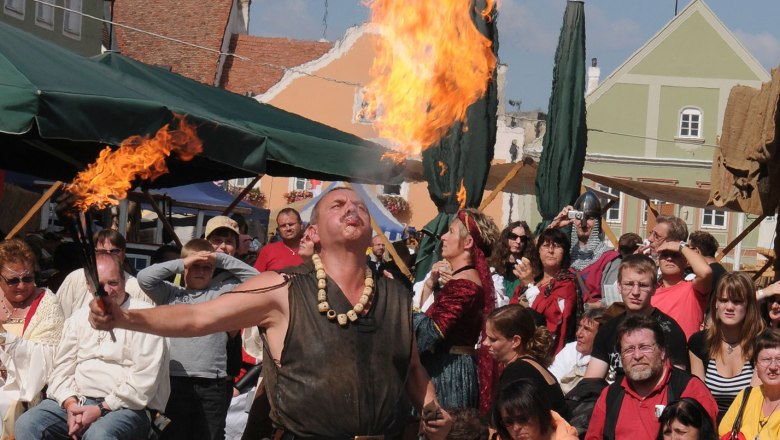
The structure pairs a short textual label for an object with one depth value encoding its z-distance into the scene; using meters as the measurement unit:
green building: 40.31
